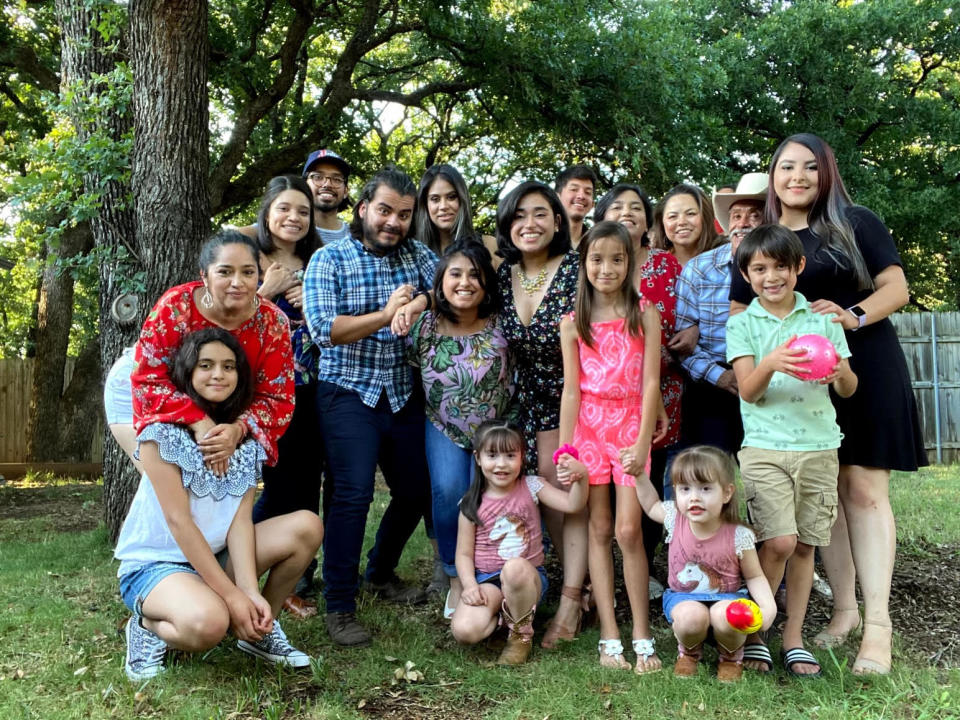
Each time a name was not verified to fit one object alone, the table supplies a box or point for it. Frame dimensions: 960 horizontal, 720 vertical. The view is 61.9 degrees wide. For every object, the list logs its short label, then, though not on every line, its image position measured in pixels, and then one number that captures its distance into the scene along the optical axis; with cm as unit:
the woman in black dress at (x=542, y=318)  372
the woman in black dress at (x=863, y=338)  334
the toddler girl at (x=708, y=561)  316
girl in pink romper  346
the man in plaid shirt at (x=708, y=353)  393
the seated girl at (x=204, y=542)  306
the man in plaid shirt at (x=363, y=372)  370
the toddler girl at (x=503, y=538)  346
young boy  323
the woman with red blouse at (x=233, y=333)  321
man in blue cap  466
